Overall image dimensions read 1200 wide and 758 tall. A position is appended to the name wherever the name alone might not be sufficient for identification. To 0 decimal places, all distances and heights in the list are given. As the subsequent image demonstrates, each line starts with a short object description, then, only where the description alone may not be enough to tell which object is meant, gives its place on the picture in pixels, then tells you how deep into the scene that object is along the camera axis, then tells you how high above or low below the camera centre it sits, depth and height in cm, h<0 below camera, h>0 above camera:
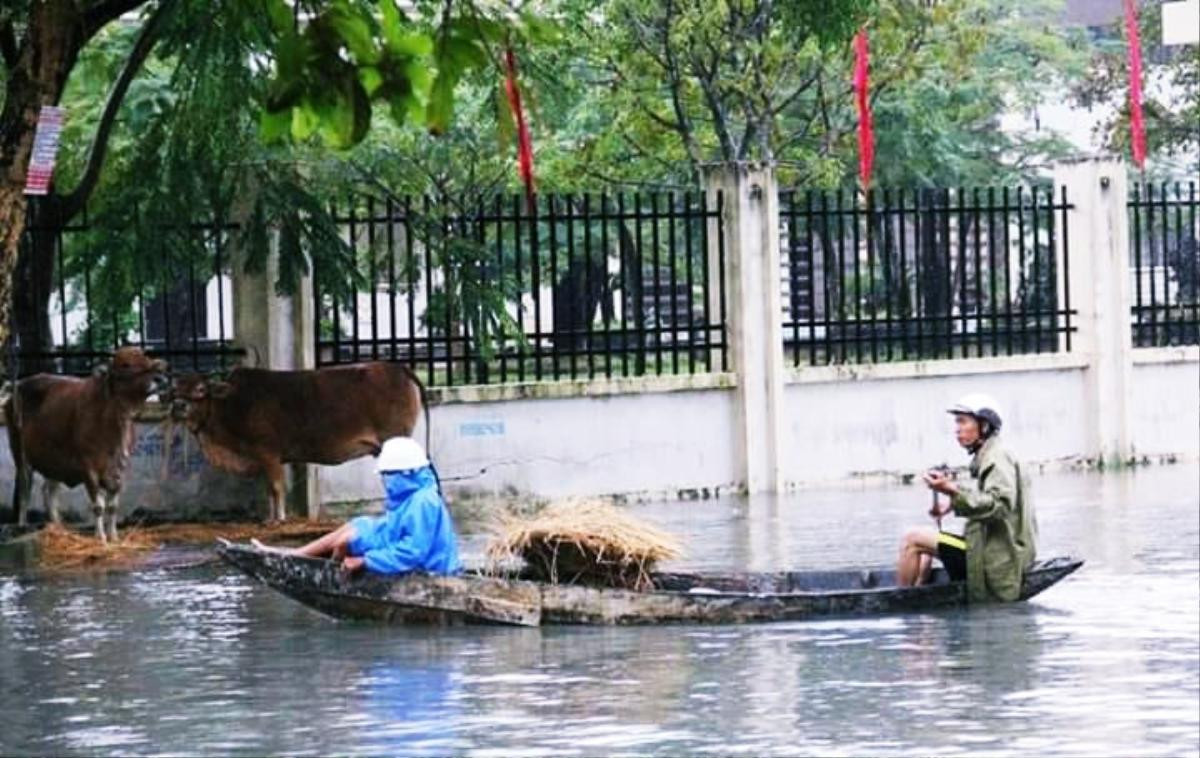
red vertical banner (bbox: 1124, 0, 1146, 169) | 3039 +366
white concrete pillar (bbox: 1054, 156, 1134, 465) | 3089 +132
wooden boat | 1750 -106
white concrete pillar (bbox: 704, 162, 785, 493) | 2866 +111
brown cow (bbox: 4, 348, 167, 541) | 2331 +15
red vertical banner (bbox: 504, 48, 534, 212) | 2597 +248
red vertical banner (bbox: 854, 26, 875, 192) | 3125 +358
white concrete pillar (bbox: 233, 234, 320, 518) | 2592 +97
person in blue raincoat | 1722 -60
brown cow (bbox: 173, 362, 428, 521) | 2486 +17
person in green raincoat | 1777 -67
